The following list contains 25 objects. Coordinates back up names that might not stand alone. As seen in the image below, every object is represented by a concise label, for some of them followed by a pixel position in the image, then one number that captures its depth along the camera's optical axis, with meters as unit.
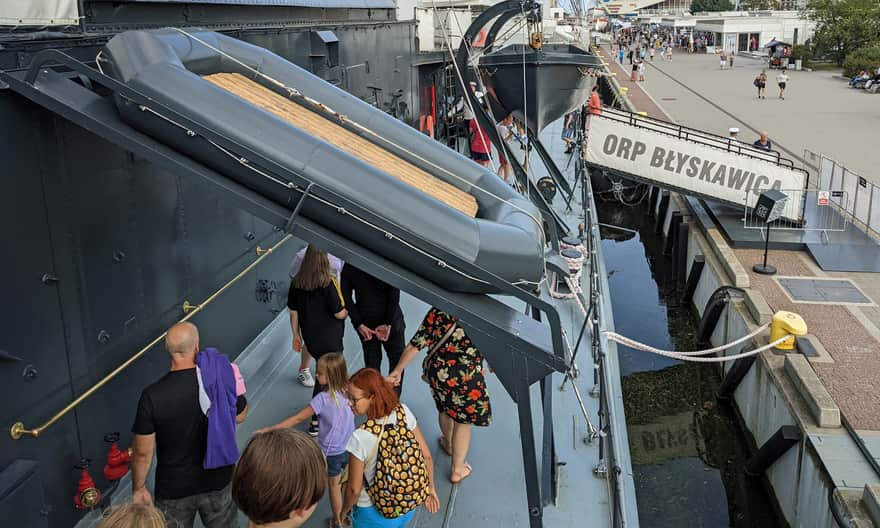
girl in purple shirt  4.29
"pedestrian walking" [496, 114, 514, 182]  14.56
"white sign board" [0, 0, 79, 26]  4.09
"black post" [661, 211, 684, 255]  18.27
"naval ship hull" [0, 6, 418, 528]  4.07
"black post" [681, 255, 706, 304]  15.29
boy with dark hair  2.70
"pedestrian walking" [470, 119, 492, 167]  15.90
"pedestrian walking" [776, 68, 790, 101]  37.12
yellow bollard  10.16
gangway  15.85
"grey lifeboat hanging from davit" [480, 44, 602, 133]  13.18
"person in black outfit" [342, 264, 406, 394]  5.53
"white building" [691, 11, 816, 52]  67.94
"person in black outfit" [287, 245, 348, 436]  5.47
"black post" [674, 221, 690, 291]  17.16
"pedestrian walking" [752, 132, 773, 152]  18.72
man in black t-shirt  3.84
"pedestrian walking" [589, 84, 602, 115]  17.11
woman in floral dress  4.95
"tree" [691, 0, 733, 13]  111.75
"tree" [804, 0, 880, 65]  49.47
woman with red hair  3.97
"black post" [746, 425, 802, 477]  8.74
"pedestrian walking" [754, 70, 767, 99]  37.44
